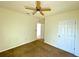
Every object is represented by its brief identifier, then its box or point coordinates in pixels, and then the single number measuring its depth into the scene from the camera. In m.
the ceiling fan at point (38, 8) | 1.05
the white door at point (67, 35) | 1.52
